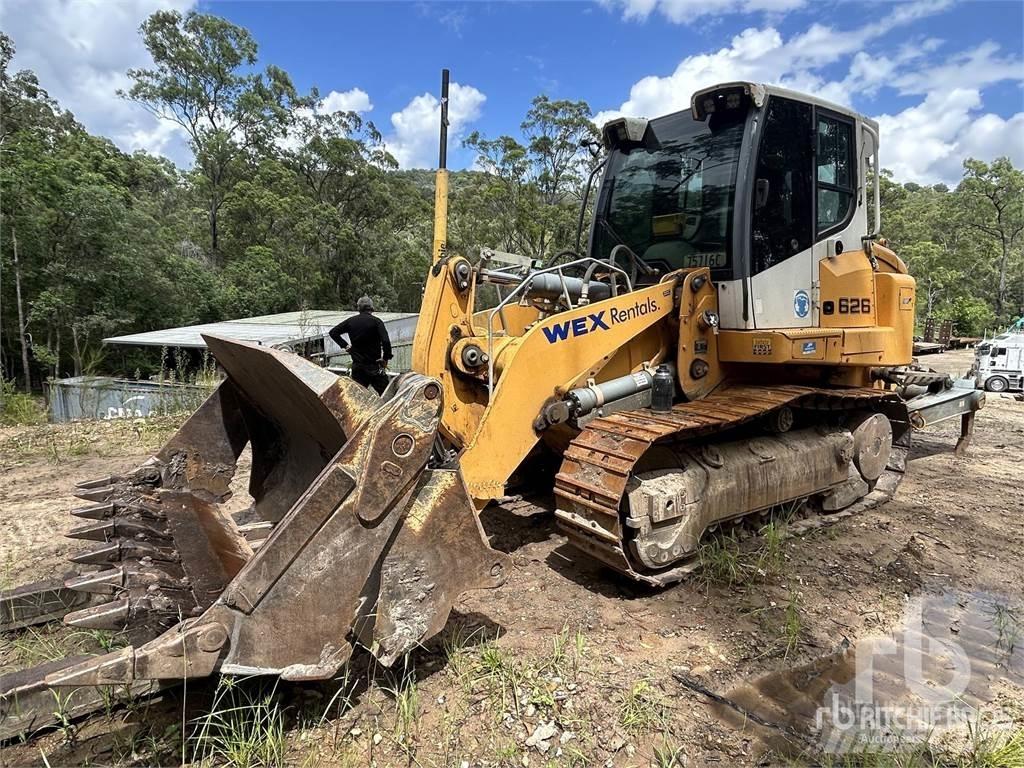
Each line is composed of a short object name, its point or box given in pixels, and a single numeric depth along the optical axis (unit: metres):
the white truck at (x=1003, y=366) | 13.58
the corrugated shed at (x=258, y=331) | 15.43
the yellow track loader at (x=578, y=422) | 2.17
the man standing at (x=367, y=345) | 6.71
